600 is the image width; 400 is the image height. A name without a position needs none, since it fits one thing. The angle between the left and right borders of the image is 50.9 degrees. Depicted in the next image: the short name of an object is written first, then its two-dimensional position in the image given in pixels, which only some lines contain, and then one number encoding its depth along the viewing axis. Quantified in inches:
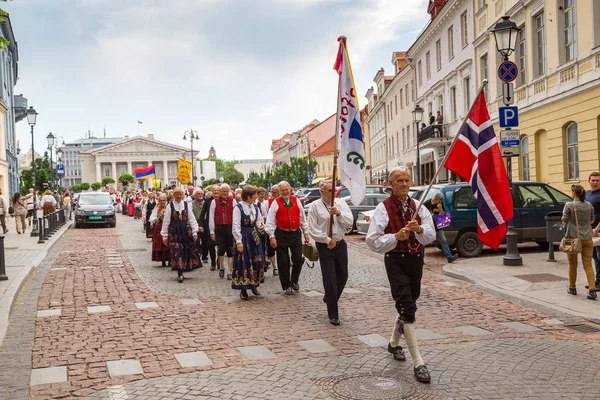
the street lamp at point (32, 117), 1117.7
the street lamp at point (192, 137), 2178.2
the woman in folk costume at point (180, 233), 451.9
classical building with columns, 5231.3
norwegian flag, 243.9
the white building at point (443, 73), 1178.0
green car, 545.0
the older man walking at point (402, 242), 215.3
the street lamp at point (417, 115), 1164.5
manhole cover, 190.5
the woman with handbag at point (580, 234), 340.2
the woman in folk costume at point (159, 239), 538.6
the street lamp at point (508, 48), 474.3
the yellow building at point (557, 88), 690.8
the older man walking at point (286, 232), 384.2
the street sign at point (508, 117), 470.6
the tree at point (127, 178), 4383.4
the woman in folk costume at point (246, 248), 369.1
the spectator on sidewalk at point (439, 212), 516.4
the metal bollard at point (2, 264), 428.5
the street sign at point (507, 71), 466.6
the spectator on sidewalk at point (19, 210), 920.2
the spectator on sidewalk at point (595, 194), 377.1
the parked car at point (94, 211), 1129.4
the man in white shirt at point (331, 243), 299.4
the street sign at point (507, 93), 482.9
